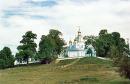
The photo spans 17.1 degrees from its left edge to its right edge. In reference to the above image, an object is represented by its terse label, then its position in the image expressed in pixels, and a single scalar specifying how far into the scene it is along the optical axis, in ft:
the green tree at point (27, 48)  463.01
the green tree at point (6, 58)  463.01
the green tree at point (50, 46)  457.39
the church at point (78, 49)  507.30
